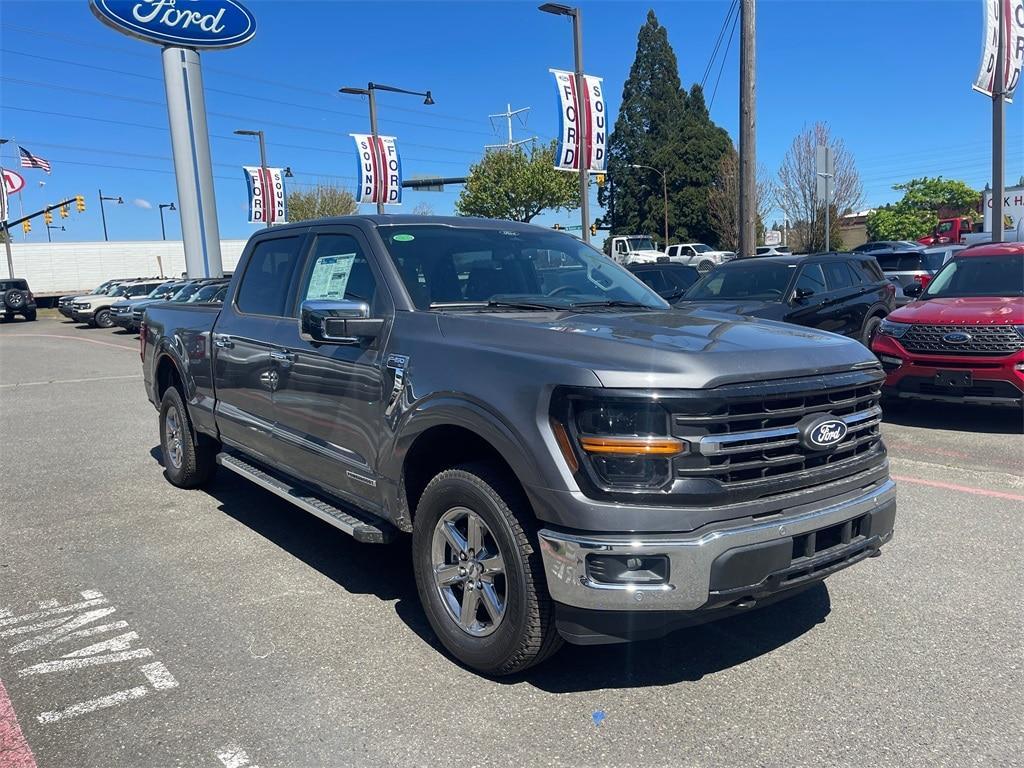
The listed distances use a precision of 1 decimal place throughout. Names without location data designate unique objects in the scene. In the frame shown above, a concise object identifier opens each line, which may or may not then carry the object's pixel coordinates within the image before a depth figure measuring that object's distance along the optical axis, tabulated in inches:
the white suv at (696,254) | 1636.3
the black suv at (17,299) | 1469.0
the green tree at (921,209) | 2910.9
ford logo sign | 871.7
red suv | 297.3
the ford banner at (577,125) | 681.0
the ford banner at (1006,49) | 576.4
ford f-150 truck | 109.7
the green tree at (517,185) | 1770.4
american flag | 1720.0
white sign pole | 911.7
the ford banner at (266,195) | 1146.0
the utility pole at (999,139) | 590.2
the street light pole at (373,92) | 1028.5
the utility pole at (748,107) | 549.0
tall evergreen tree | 2233.0
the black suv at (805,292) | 392.2
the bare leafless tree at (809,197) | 1544.0
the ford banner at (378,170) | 992.9
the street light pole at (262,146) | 1290.6
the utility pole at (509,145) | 1834.3
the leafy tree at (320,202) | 2112.5
